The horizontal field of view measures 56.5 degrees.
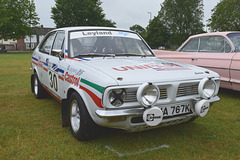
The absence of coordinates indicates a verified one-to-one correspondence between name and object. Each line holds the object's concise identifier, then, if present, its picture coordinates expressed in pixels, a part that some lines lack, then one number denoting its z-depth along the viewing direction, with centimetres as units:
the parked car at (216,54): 524
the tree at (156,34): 5531
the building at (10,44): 7076
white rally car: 244
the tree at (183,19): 4819
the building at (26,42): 7169
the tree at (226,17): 3375
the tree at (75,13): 4222
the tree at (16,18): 3775
